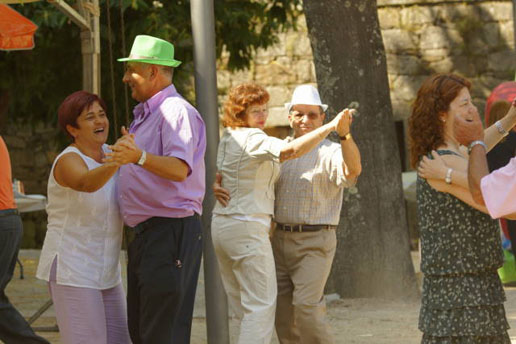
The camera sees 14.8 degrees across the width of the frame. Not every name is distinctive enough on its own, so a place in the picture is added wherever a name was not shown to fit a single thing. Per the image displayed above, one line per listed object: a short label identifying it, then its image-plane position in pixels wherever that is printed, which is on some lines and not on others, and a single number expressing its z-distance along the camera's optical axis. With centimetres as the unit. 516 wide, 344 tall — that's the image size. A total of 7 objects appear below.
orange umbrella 1318
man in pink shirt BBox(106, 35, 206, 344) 843
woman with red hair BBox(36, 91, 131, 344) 847
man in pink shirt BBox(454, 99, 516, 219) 659
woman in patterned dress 770
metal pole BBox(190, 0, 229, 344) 1090
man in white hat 1058
